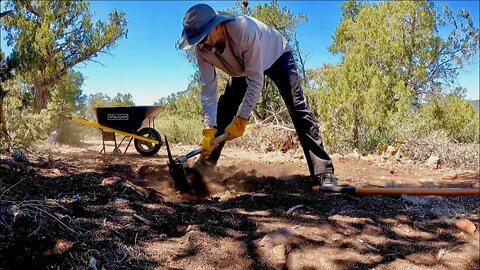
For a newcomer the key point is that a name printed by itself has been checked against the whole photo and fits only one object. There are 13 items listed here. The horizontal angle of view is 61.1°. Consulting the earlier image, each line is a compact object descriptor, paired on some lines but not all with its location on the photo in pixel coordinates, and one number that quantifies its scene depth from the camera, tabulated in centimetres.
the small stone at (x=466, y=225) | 204
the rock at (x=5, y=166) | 292
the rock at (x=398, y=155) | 480
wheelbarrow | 535
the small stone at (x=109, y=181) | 262
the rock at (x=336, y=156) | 457
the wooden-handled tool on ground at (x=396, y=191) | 213
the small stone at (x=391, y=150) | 505
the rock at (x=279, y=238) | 167
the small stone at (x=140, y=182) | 310
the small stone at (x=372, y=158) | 462
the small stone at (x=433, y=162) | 431
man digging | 259
